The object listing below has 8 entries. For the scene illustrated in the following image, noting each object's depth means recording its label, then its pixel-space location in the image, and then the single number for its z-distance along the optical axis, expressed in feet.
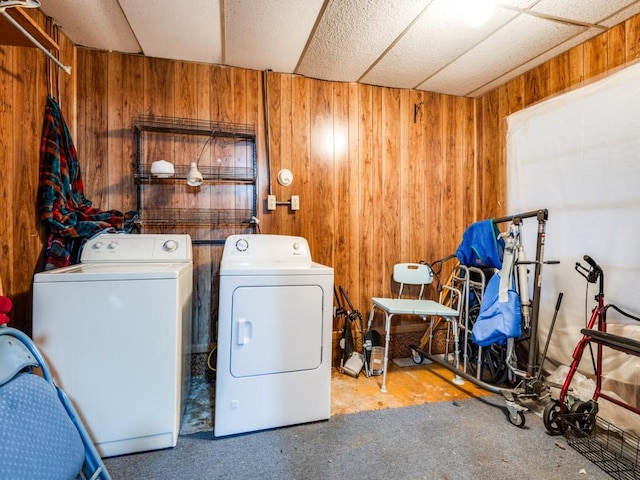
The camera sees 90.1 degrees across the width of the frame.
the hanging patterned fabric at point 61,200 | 5.69
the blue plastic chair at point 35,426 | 3.12
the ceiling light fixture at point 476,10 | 5.69
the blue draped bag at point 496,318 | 6.30
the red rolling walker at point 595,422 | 4.95
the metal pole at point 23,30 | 3.91
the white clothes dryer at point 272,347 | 5.45
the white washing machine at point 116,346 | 4.66
